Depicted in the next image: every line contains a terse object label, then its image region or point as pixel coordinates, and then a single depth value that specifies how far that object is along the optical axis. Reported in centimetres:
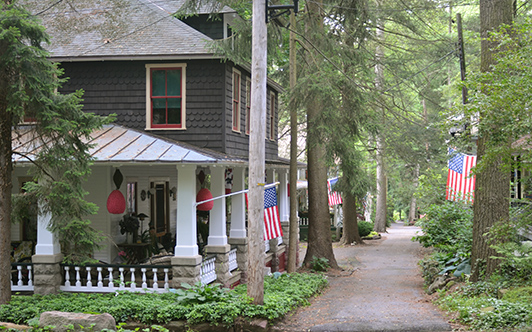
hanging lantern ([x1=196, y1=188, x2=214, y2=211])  1288
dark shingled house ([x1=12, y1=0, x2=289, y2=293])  1220
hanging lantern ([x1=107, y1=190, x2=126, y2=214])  1243
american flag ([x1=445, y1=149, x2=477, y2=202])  1562
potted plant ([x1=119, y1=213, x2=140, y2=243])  1547
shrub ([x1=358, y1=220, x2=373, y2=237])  3145
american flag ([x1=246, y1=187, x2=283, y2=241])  1422
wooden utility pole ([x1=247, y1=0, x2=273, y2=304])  1027
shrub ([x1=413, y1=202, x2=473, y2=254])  1619
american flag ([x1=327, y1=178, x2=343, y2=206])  2817
